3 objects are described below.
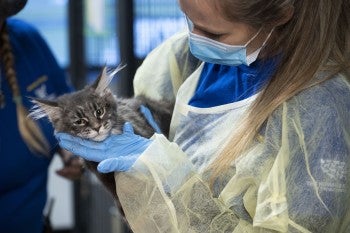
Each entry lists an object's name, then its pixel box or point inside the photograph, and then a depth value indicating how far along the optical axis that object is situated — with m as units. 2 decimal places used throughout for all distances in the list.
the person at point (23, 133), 1.53
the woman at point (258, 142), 1.06
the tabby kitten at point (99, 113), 1.21
